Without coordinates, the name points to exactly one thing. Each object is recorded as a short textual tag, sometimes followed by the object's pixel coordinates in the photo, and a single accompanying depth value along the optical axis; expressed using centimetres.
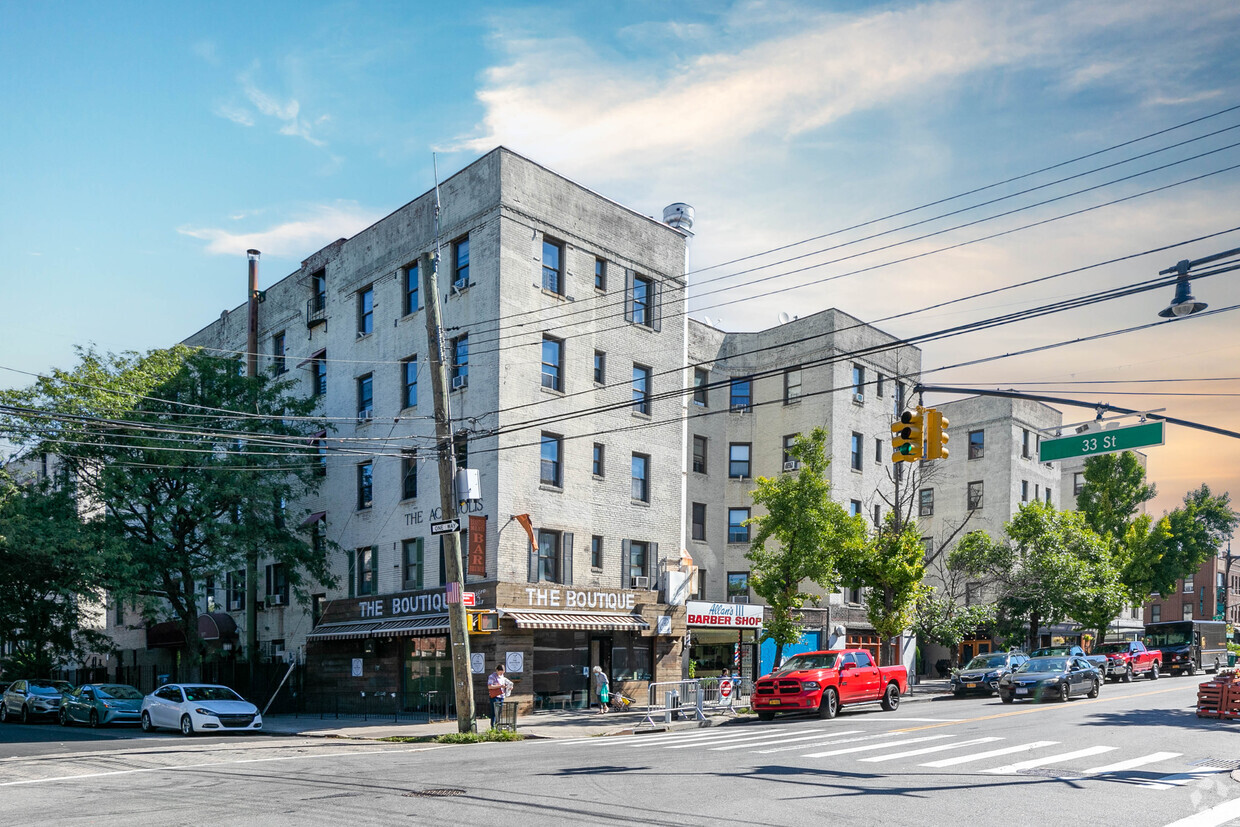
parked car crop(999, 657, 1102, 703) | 3155
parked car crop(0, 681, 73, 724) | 3516
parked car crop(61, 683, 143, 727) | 3058
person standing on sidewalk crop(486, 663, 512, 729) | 2509
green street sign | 1866
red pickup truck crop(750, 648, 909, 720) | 2708
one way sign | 2347
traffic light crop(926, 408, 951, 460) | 1948
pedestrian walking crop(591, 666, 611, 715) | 3083
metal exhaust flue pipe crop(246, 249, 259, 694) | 3878
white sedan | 2652
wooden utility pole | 2344
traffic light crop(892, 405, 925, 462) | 1947
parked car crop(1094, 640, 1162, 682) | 4566
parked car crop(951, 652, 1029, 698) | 3556
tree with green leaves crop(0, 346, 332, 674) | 3369
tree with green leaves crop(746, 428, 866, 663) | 3234
